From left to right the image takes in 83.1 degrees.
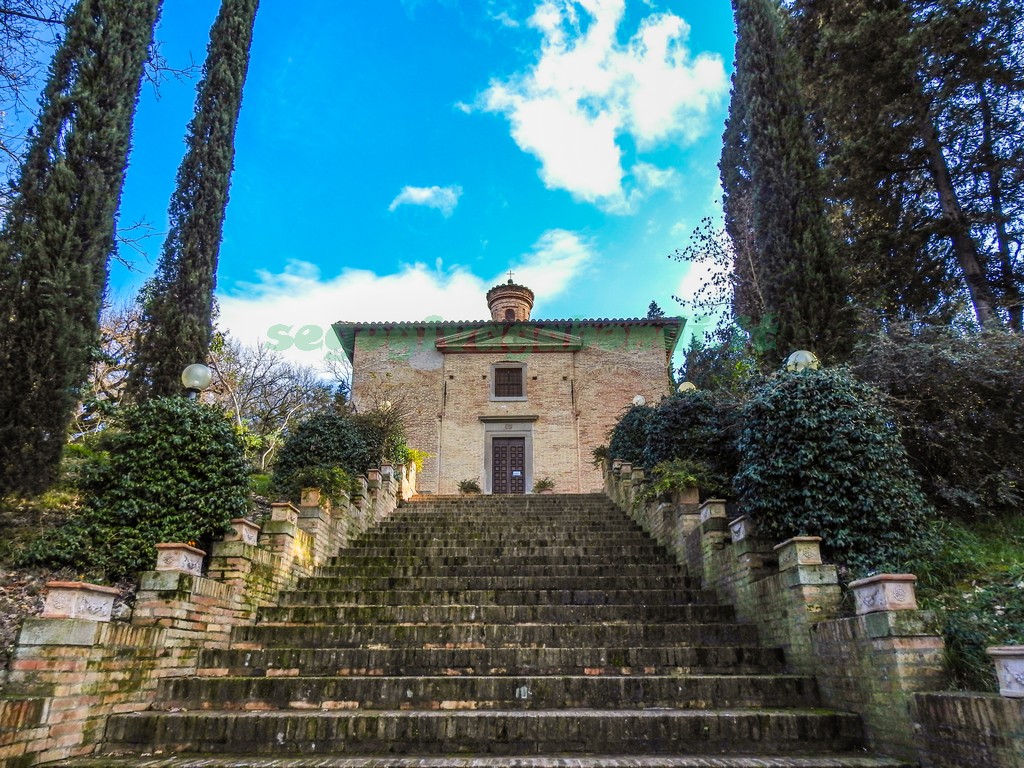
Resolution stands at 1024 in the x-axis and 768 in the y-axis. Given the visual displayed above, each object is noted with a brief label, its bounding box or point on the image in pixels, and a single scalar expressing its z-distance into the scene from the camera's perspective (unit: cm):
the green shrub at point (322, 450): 941
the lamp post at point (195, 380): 681
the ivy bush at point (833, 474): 526
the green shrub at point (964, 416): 646
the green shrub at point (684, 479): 735
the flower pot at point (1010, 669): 296
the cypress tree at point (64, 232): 661
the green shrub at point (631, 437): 1123
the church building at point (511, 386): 1822
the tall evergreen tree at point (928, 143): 962
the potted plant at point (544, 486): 1759
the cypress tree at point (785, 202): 921
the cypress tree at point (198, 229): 935
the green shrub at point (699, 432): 841
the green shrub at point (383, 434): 1170
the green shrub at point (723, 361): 985
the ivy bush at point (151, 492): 571
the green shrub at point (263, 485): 967
